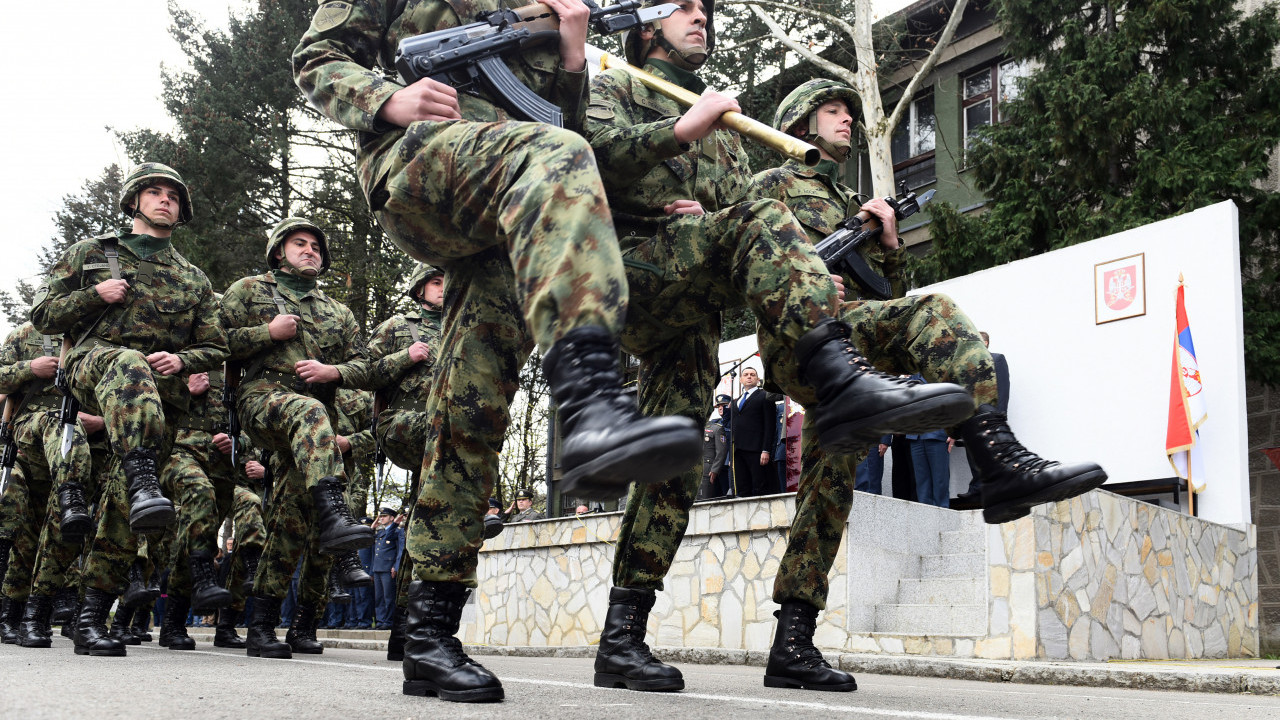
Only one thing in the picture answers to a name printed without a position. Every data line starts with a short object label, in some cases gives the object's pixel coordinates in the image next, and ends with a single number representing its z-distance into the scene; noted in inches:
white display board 369.7
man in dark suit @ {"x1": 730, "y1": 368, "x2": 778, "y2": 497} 458.0
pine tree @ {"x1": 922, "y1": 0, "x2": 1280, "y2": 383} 494.3
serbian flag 364.8
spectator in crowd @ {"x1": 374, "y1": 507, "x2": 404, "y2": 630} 560.7
